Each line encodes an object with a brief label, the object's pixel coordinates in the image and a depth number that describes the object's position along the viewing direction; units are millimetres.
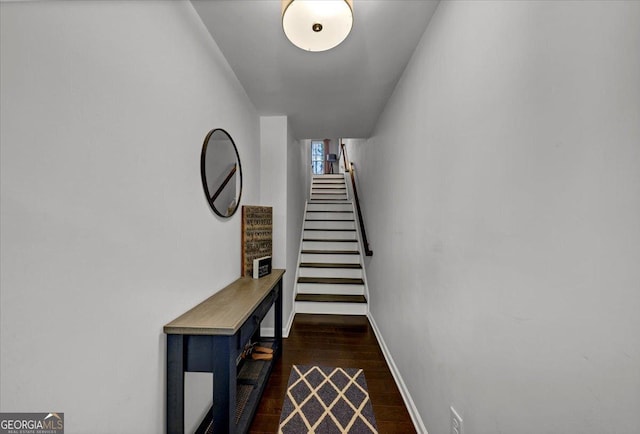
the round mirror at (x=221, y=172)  1448
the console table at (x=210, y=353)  1054
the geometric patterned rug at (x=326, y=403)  1514
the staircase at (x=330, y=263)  3180
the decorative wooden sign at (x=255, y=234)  2074
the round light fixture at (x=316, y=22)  1018
